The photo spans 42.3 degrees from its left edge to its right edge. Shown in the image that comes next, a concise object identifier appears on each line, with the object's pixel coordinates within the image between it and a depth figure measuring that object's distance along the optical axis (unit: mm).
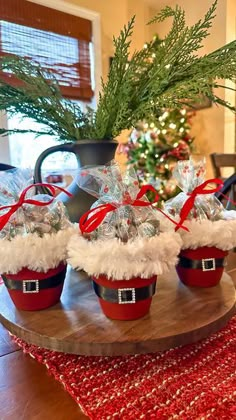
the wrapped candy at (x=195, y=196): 616
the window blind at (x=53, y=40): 2404
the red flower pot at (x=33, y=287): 528
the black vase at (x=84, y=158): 729
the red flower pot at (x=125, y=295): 479
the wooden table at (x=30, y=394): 382
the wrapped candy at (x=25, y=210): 536
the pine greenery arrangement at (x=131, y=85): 673
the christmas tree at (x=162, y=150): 3115
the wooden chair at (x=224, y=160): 1899
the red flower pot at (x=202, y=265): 604
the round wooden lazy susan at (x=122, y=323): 448
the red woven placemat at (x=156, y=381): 380
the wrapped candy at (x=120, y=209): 495
